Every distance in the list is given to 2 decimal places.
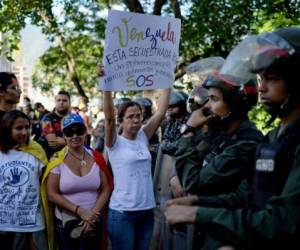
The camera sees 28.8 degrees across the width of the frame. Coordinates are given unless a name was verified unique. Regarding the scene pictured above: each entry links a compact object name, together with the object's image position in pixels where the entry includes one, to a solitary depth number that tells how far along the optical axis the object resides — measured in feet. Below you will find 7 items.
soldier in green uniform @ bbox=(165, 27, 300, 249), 6.68
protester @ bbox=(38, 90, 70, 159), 19.52
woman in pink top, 16.06
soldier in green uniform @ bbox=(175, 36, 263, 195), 9.03
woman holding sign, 15.66
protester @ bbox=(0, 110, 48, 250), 15.79
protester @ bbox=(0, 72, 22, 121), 17.24
